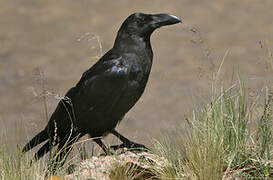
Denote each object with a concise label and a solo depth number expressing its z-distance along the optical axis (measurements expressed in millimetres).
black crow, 11031
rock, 9094
